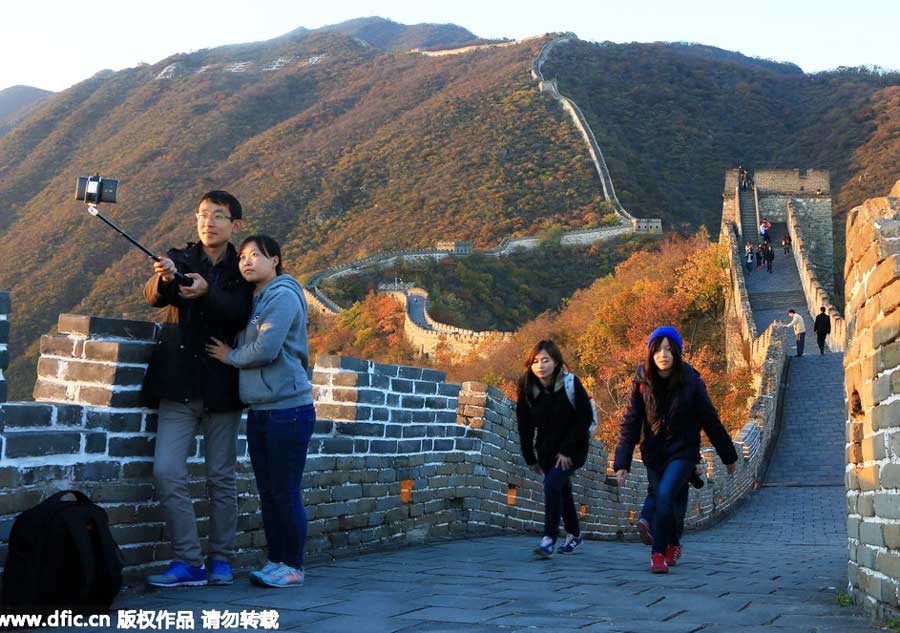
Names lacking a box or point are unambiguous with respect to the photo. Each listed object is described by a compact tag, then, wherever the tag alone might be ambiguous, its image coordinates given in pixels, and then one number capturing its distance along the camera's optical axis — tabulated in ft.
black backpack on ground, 13.39
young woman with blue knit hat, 22.35
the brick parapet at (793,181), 157.07
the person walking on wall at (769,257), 119.34
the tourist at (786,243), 130.41
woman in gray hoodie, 16.79
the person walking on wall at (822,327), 82.38
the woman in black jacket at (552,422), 24.45
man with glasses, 16.43
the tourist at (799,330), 84.17
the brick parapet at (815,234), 130.00
